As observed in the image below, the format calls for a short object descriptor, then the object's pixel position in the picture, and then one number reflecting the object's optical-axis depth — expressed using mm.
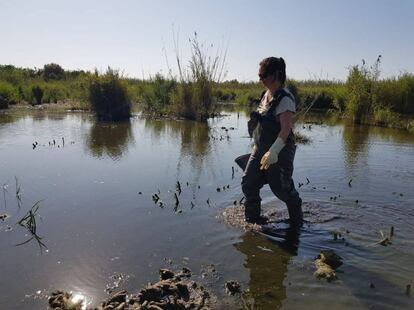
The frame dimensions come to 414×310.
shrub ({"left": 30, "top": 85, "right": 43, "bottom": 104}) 24828
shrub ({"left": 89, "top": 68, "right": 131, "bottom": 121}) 17453
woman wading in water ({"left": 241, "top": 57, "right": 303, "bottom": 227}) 4840
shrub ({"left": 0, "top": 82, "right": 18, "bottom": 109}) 21344
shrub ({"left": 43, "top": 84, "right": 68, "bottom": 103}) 25531
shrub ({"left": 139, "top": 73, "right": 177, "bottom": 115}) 19781
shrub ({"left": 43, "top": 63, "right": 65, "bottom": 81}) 43444
